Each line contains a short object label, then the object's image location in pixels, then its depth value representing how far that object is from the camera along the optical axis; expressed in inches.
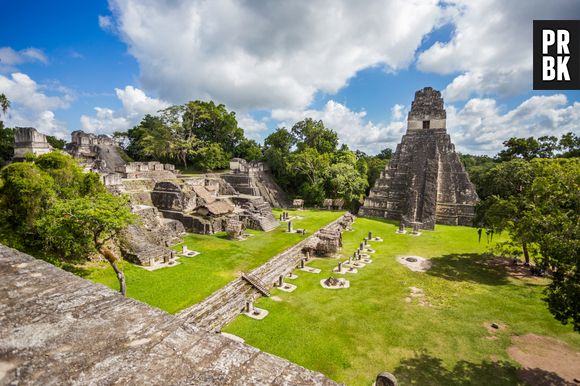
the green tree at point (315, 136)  1605.6
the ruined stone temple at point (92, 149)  1427.2
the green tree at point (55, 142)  1951.6
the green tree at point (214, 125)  1613.1
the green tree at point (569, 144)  1289.4
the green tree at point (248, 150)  1753.2
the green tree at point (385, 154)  2691.2
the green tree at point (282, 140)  1620.3
